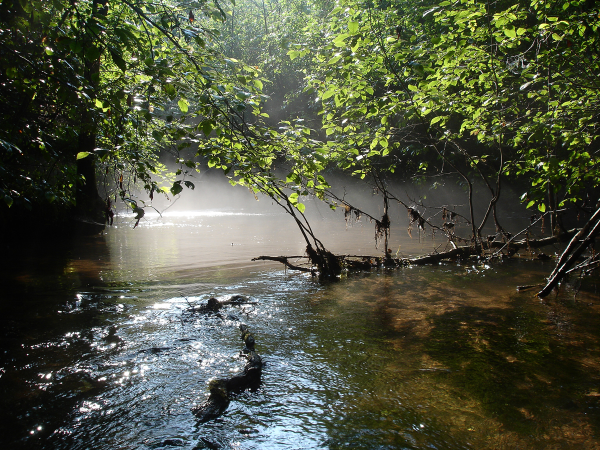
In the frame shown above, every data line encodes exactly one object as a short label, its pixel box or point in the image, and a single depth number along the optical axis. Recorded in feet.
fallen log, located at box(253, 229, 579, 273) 26.76
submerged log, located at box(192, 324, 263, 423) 9.37
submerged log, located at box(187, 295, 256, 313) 17.24
